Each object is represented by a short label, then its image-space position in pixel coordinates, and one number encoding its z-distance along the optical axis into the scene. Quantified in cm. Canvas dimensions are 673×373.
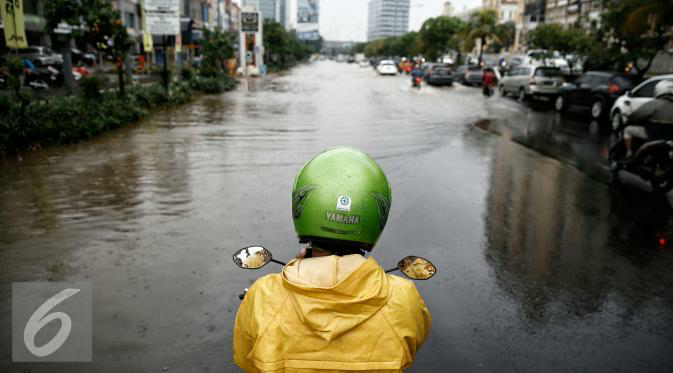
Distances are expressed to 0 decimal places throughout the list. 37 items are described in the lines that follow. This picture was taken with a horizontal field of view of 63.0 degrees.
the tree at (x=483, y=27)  4625
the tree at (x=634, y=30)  1830
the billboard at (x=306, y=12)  12356
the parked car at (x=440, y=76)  3528
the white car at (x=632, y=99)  1276
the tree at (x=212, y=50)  2922
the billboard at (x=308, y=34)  12736
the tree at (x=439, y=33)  6081
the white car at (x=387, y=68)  5591
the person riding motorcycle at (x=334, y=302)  154
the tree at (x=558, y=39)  2476
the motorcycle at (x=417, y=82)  3259
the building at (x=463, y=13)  11679
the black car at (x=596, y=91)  1647
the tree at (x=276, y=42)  6194
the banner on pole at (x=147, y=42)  2033
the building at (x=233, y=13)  11206
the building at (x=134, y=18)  5672
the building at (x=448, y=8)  14062
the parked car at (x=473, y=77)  3572
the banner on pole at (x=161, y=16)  1880
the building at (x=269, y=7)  18988
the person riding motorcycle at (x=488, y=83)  2650
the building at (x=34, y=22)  3866
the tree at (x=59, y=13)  1327
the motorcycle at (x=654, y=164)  758
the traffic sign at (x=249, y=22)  4206
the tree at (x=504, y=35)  5087
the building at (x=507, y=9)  8856
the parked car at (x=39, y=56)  2586
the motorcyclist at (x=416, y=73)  3297
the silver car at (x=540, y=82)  2269
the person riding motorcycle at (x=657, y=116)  773
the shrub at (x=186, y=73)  2617
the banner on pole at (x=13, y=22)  962
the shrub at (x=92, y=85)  1376
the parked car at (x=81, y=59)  3606
